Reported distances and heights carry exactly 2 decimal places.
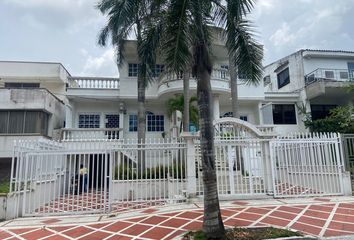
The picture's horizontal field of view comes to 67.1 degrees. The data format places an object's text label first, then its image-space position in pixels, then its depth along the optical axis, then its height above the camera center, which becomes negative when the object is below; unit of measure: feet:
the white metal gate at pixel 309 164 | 34.42 -0.71
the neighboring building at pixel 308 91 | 65.10 +16.15
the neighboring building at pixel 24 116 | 52.13 +10.04
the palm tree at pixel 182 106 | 50.26 +10.54
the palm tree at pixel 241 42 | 21.38 +9.62
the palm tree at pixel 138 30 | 22.01 +14.70
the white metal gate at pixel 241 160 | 33.50 +0.07
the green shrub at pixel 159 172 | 34.63 -1.32
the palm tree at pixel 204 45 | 18.37 +8.40
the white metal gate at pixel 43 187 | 28.96 -2.50
